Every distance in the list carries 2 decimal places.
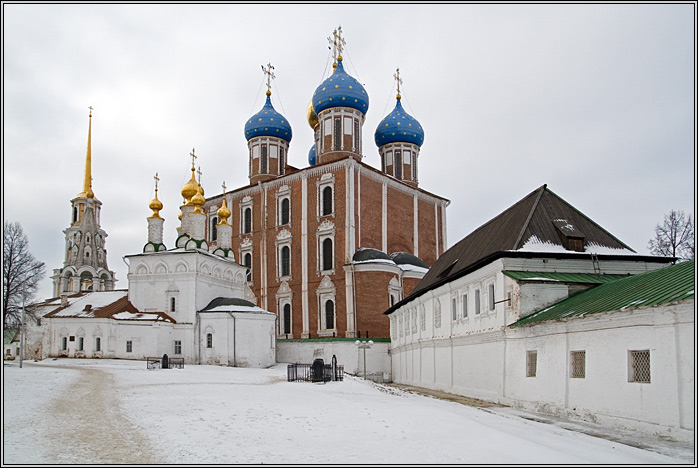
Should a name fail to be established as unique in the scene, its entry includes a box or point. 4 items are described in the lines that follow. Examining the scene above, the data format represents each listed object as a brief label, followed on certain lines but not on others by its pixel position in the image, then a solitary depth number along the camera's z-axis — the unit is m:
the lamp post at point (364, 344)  31.43
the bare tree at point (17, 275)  29.05
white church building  34.44
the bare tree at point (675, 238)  29.83
